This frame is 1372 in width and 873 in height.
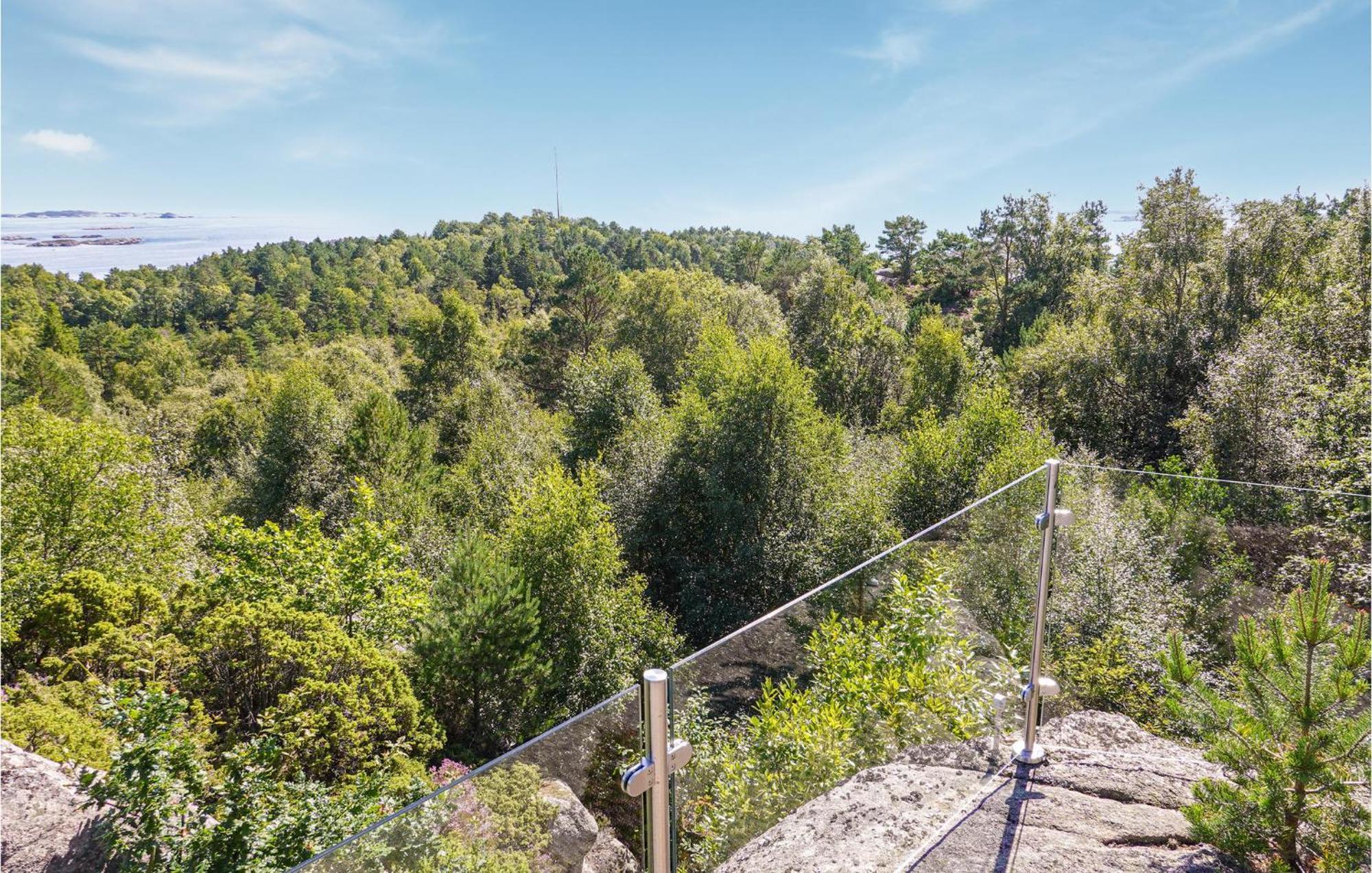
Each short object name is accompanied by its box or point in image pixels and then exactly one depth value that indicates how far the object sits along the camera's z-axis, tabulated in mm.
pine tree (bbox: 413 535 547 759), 11734
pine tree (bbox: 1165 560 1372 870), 2211
